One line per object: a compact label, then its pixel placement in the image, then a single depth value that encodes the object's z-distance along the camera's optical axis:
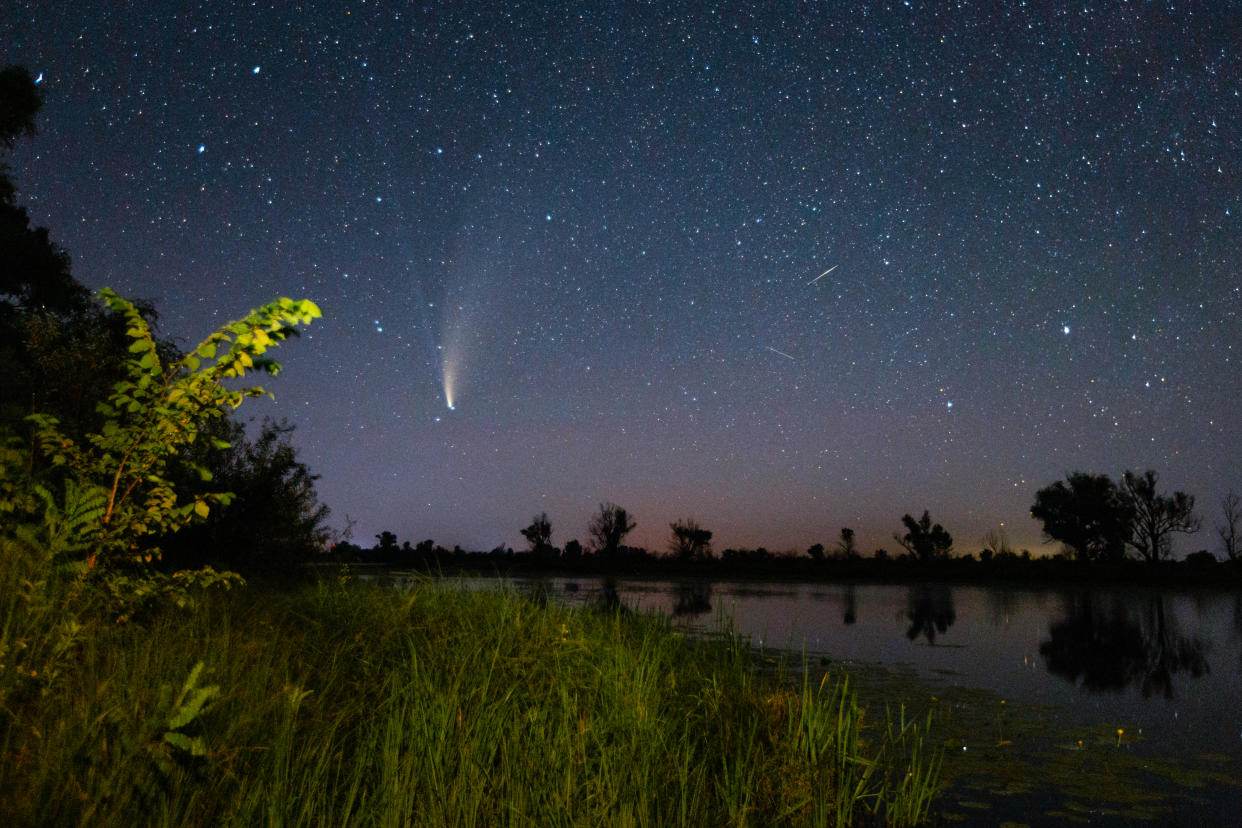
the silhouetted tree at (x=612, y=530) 55.97
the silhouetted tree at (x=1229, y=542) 49.12
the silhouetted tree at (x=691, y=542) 55.19
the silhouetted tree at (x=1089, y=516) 56.09
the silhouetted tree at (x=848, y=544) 54.22
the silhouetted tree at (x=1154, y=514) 54.41
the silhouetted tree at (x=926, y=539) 59.25
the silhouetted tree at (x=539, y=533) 54.94
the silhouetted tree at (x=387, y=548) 51.91
